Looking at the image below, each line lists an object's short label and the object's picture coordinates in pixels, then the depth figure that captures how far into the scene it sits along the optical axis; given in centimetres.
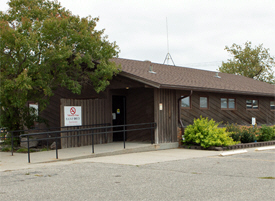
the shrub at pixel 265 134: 1834
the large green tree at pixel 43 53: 1284
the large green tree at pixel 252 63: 4872
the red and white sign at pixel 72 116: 1488
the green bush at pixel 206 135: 1525
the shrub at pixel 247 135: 1716
